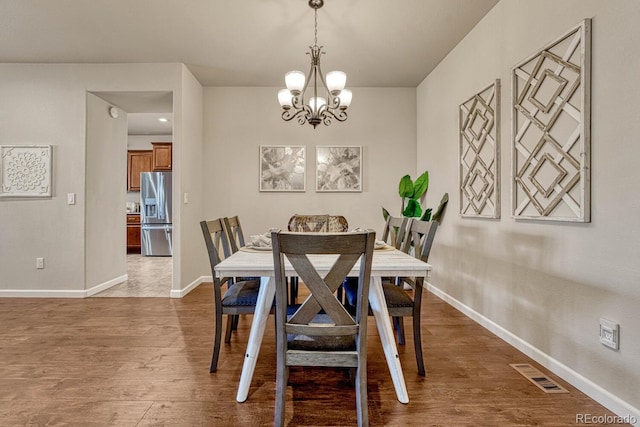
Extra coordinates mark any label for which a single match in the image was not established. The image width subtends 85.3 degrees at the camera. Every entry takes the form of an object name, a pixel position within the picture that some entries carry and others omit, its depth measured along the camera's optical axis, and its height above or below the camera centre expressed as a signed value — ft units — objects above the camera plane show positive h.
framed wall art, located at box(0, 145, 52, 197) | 12.72 +1.32
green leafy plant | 12.62 +0.64
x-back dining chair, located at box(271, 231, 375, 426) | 4.66 -1.53
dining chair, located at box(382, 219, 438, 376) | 6.77 -1.75
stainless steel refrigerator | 22.89 +0.10
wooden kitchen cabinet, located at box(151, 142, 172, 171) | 24.09 +3.66
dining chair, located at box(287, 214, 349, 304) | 11.69 -0.43
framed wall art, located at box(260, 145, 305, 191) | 15.21 +1.90
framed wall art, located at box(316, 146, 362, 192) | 15.24 +2.00
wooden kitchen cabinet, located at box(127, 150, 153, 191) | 24.99 +3.15
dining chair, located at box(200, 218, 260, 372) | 6.89 -1.81
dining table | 5.63 -1.33
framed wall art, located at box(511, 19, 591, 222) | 6.01 +1.65
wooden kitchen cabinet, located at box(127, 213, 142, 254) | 24.29 -1.74
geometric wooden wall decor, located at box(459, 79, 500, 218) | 8.88 +1.68
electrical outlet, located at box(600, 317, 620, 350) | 5.45 -1.89
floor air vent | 6.25 -3.15
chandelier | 8.34 +2.99
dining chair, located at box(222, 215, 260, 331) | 8.44 -0.72
